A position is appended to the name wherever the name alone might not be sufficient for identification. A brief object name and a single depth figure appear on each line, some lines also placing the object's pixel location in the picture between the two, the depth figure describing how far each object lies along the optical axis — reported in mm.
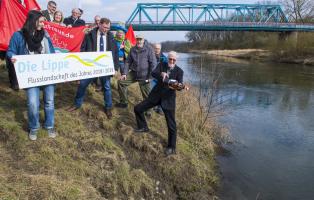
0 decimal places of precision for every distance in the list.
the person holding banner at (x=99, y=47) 6312
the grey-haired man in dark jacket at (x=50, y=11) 8195
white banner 4891
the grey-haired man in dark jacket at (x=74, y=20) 9177
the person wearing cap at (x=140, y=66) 6891
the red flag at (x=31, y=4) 7816
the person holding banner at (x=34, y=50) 4742
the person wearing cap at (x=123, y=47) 8442
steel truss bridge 64688
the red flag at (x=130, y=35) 10366
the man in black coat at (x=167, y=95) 5687
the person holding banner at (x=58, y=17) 8422
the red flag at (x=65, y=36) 8320
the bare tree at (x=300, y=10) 50250
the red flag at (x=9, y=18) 6684
